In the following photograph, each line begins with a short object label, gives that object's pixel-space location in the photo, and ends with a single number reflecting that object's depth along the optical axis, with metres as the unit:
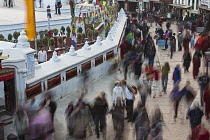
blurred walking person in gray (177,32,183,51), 21.32
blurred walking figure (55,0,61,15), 31.43
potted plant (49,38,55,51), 20.61
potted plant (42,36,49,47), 20.78
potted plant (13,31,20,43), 21.80
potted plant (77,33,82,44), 23.13
